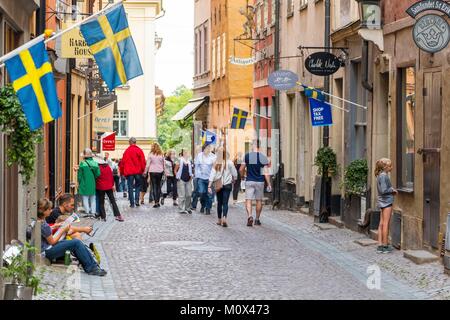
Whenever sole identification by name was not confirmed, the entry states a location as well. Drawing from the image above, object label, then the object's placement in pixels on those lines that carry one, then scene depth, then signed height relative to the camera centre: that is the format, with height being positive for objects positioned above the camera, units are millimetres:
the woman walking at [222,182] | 25859 -784
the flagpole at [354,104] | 23978 +735
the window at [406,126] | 20188 +269
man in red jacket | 33156 -536
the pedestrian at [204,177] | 31031 -805
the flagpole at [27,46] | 12055 +952
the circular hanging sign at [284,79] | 28266 +1428
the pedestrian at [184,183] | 30953 -950
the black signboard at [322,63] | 25250 +1586
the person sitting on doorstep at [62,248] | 15828 -1281
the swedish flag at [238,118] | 38062 +768
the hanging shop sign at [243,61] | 37969 +2458
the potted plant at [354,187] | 23609 -814
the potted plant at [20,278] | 11805 -1269
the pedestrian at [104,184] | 27688 -853
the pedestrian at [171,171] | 35375 -740
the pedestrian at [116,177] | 47188 -1207
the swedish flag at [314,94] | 25234 +984
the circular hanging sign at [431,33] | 17109 +1486
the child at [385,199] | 19562 -857
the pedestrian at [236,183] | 39225 -1202
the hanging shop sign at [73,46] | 22625 +1751
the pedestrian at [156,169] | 33156 -638
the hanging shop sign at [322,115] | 25438 +570
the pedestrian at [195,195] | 32500 -1310
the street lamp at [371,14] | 21603 +2181
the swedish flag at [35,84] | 12305 +585
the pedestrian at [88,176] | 27531 -677
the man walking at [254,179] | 25750 -712
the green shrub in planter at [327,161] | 26328 -361
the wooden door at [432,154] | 18203 -162
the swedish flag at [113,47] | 14180 +1091
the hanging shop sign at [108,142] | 47188 +96
